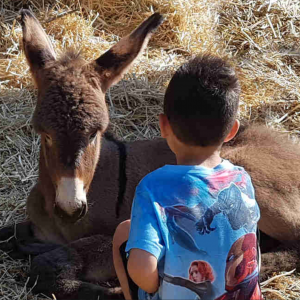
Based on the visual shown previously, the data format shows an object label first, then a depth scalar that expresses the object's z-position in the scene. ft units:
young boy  6.98
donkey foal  10.03
